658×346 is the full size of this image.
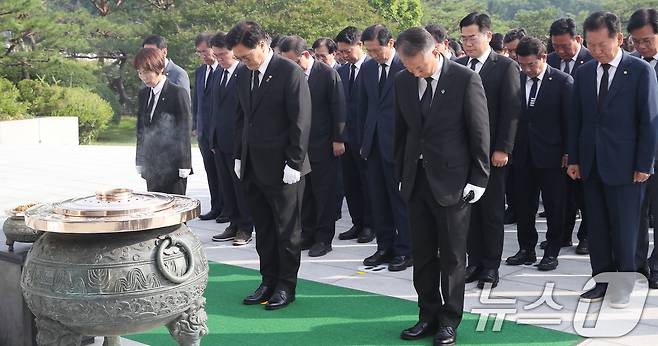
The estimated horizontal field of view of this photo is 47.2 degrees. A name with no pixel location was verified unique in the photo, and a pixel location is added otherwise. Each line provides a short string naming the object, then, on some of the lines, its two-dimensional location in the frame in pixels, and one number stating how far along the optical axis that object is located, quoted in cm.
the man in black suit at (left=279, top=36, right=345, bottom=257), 621
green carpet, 416
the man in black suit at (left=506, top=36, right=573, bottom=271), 552
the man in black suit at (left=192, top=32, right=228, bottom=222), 743
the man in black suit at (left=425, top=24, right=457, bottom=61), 657
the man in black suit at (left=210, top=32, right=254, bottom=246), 668
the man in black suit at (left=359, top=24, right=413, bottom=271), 573
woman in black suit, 538
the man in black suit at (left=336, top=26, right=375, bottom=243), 650
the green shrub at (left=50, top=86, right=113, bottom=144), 2100
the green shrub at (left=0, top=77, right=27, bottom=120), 1847
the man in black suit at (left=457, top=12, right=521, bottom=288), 496
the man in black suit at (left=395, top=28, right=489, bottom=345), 397
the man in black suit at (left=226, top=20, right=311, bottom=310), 470
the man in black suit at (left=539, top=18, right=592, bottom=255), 615
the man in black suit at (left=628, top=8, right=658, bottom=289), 500
